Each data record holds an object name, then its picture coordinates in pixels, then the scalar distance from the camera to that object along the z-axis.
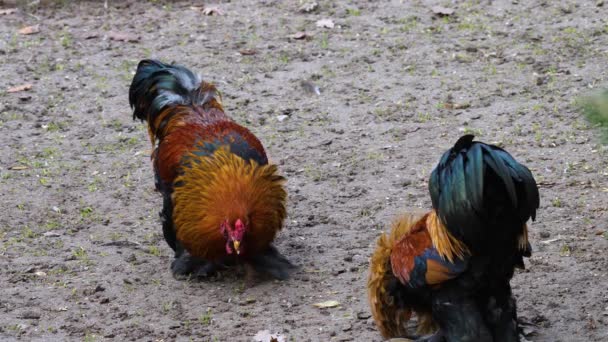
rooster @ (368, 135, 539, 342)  8.61
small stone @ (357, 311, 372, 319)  10.85
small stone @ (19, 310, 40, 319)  11.23
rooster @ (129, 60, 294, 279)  11.49
